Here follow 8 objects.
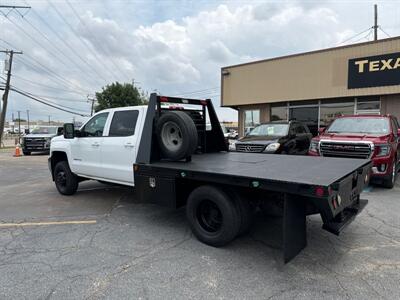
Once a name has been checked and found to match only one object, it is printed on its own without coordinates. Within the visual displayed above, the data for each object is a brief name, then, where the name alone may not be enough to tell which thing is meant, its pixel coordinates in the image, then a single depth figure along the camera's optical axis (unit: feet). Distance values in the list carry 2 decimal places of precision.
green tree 126.41
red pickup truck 22.65
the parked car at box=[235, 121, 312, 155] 29.09
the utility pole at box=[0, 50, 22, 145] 92.17
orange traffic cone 61.91
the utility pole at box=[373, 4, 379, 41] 79.92
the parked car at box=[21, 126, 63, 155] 61.41
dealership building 45.55
